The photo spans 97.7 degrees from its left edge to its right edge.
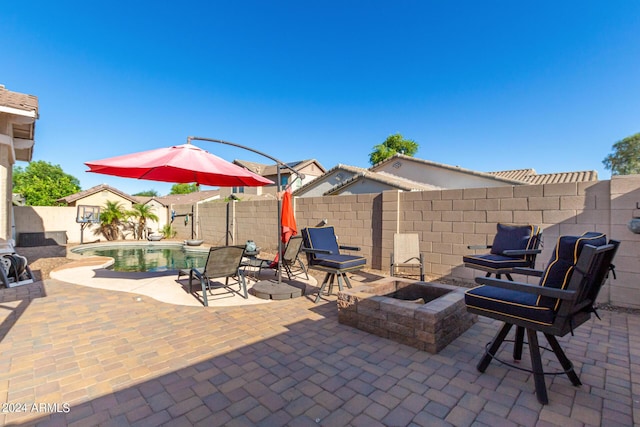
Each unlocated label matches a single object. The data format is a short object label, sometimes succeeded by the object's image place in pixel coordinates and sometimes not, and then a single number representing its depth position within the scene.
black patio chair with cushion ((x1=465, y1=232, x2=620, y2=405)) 1.93
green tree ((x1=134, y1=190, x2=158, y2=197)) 64.94
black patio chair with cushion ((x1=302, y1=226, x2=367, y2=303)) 4.38
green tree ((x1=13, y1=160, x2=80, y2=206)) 30.53
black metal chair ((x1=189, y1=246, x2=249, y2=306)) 4.42
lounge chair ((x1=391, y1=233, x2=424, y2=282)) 5.85
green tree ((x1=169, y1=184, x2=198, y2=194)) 56.64
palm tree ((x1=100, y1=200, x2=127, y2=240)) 14.84
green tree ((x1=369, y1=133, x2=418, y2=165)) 32.44
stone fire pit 2.85
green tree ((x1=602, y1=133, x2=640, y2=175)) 27.70
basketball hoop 14.06
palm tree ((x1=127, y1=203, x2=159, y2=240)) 15.98
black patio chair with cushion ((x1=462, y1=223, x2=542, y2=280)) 4.12
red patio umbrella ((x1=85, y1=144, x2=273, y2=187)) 4.20
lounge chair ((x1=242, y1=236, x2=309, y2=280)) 5.62
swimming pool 8.72
